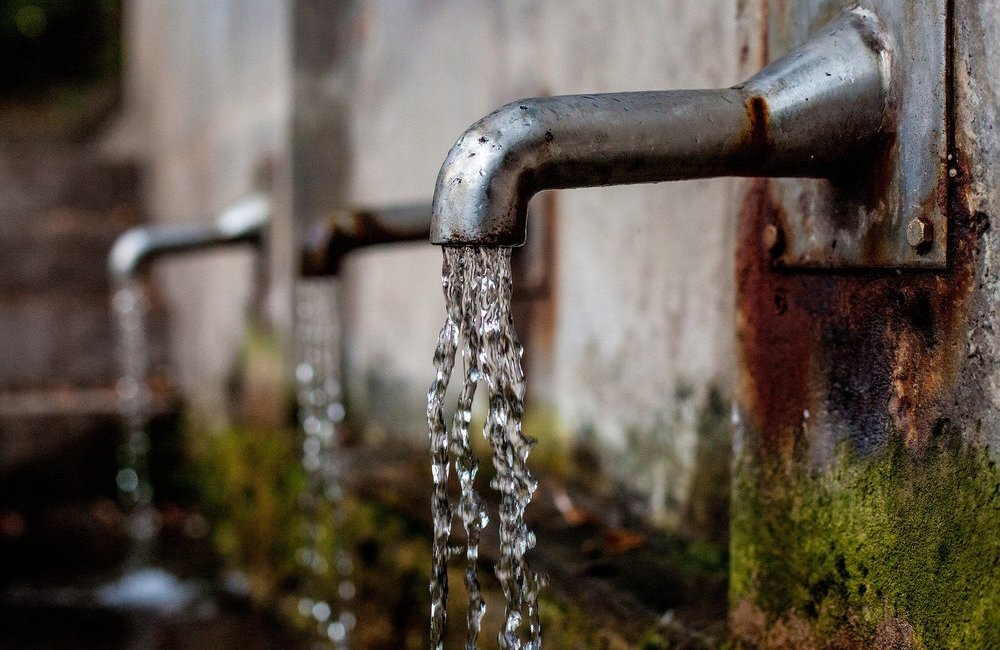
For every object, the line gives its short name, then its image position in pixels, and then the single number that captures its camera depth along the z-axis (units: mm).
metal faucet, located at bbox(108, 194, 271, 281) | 4023
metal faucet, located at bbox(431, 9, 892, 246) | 1252
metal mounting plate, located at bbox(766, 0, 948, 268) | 1252
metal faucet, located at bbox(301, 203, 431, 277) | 2410
